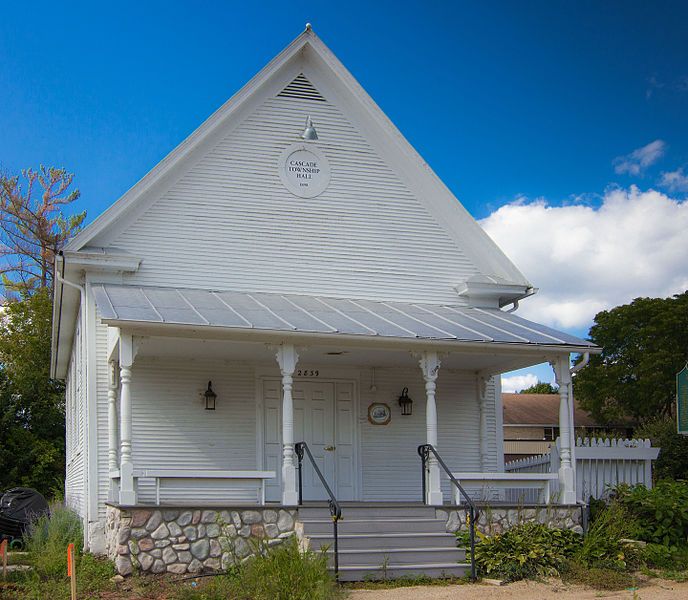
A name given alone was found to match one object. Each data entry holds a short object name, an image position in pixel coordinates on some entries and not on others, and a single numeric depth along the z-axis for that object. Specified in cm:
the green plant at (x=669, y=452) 2331
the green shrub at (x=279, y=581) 979
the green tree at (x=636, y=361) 4447
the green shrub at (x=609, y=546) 1221
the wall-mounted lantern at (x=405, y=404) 1577
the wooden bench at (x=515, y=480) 1326
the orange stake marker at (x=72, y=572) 867
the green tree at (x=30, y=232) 3384
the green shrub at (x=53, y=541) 1181
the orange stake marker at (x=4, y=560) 1109
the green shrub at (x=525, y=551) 1178
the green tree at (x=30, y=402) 2711
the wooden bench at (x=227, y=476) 1220
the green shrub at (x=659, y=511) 1355
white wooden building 1368
